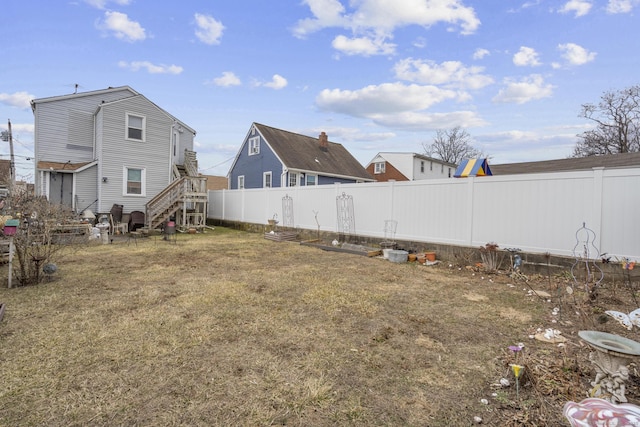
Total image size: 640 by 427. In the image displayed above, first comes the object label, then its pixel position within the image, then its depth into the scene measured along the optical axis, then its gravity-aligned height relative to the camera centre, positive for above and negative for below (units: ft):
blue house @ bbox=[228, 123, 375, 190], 63.41 +10.50
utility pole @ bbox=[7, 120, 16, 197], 73.09 +10.39
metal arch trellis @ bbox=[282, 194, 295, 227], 41.06 -0.42
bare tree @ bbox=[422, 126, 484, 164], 130.11 +28.79
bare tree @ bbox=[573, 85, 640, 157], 75.92 +24.71
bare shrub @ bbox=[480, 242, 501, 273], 21.47 -3.22
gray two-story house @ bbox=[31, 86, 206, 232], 44.68 +7.28
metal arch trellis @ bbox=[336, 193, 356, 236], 33.42 -0.62
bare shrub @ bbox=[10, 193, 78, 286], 16.57 -2.22
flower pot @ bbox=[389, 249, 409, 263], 25.49 -3.78
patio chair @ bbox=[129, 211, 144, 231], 43.91 -2.25
